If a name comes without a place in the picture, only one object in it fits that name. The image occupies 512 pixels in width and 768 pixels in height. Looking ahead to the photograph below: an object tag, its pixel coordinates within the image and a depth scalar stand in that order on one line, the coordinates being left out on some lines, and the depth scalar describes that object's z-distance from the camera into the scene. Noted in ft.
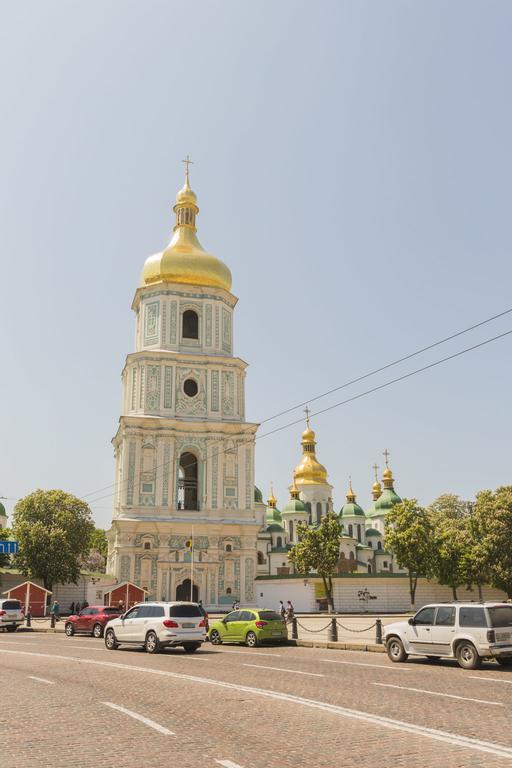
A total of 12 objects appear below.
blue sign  122.65
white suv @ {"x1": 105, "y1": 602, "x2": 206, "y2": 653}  69.62
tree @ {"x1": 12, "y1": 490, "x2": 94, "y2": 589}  164.45
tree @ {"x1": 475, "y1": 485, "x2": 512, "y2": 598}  168.35
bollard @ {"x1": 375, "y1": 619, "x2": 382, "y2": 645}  78.12
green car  80.38
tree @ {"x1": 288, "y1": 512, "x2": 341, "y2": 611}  175.11
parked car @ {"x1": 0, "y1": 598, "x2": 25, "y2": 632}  115.03
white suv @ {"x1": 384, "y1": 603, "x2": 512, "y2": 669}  54.54
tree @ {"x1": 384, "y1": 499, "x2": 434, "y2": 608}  177.99
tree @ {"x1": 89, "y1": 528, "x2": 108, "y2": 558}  282.36
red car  98.17
